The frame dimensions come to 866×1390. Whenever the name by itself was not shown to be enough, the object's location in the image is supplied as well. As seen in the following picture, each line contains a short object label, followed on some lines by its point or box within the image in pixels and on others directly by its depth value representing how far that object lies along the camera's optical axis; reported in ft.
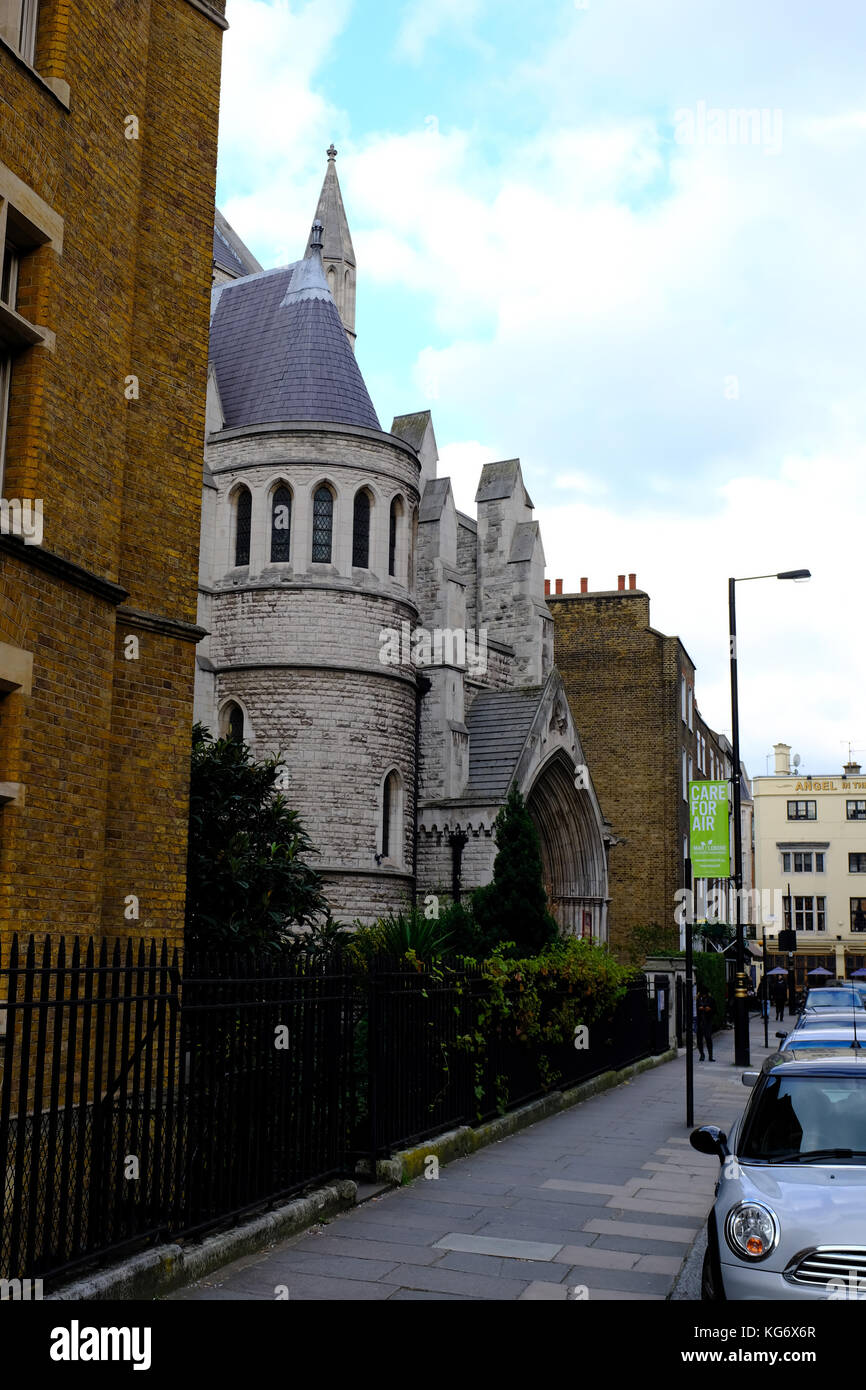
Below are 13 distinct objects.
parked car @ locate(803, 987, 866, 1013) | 73.77
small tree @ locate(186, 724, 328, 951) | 42.19
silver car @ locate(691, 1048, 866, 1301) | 17.99
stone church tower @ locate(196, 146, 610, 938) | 75.61
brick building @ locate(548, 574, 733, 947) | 124.36
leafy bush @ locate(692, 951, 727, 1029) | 100.32
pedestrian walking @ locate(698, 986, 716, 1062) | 72.74
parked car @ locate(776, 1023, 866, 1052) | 29.99
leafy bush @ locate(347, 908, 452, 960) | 37.58
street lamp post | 70.08
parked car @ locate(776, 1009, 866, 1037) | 44.65
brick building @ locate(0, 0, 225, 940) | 26.96
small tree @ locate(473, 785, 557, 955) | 62.49
